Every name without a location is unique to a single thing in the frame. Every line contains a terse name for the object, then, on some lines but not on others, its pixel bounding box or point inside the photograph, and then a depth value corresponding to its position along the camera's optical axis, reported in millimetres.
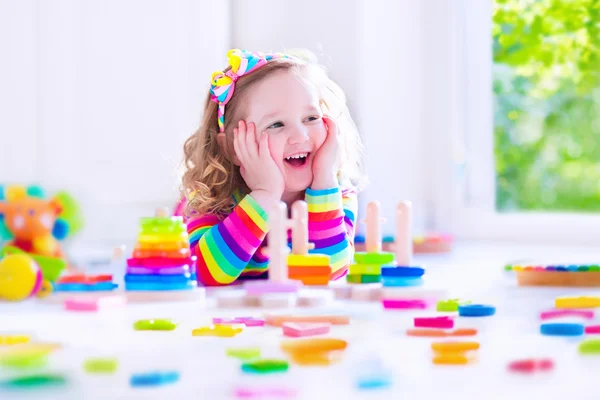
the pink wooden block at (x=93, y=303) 1653
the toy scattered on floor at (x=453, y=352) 1349
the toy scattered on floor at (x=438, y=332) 1458
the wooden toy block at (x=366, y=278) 1718
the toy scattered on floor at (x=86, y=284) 1730
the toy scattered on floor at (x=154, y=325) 1516
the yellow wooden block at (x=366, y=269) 1718
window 3369
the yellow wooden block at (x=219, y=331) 1481
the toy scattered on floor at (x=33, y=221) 2379
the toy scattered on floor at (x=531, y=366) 1320
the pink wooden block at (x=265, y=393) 1261
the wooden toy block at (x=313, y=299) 1608
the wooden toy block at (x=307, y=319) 1522
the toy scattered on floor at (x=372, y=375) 1283
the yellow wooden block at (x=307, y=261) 1716
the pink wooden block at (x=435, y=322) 1497
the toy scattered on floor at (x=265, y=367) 1324
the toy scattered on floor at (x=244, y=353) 1377
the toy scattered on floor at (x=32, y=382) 1292
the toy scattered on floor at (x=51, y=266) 2252
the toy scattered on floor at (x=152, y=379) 1291
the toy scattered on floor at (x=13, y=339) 1460
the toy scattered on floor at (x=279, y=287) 1598
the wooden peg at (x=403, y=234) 1668
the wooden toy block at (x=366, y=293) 1666
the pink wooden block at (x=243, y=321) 1527
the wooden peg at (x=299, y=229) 1665
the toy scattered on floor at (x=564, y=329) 1450
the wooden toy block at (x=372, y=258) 1717
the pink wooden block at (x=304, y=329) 1461
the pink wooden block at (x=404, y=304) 1618
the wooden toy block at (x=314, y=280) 1720
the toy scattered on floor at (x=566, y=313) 1553
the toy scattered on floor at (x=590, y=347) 1378
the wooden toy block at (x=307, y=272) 1716
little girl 1993
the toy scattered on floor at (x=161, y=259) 1727
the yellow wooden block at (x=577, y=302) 1617
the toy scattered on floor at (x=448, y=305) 1600
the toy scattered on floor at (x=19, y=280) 1810
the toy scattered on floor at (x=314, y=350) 1364
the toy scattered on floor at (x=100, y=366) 1337
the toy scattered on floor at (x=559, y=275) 1807
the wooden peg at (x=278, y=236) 1594
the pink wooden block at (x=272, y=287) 1611
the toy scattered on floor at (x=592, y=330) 1458
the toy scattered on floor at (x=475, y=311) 1568
